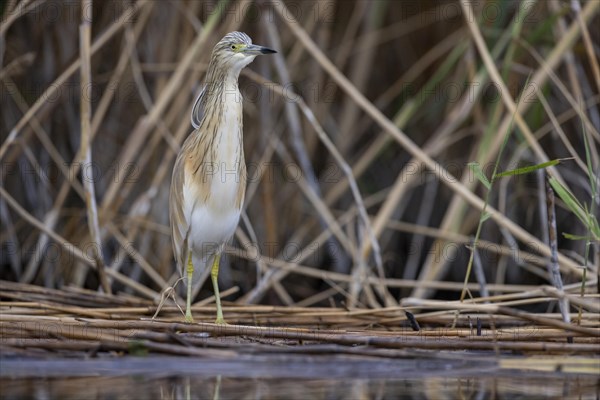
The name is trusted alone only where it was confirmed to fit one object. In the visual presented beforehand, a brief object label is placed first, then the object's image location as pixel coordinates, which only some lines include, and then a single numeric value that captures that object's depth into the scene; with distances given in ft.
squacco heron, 27.20
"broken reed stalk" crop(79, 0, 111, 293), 28.89
